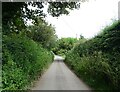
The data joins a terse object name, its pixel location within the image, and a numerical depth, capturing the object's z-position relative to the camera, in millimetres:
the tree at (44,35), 12633
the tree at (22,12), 5512
